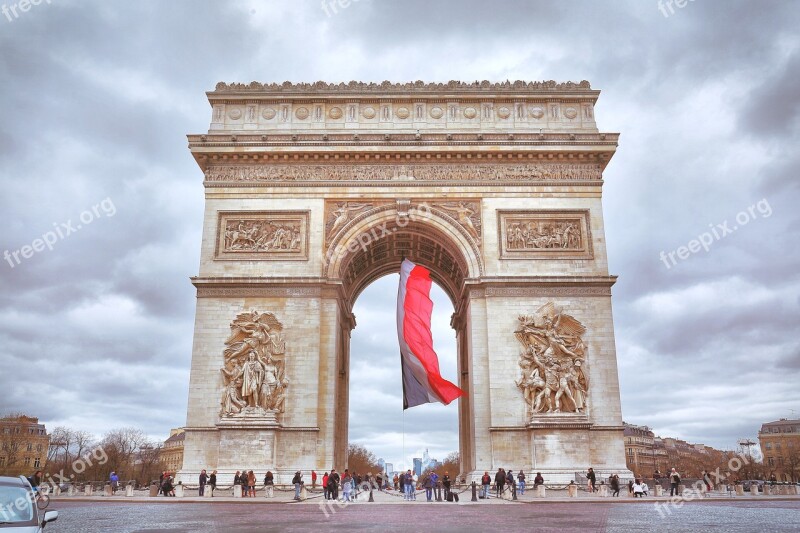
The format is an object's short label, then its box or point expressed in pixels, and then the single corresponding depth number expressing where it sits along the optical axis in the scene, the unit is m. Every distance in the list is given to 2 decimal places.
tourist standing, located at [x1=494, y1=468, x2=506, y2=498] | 23.38
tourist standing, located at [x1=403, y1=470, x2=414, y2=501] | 24.27
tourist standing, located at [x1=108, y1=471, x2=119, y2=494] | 29.23
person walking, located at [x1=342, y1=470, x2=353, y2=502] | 22.00
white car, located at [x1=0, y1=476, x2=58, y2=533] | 6.96
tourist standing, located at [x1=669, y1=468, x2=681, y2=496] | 23.66
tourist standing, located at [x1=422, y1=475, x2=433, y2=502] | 23.11
